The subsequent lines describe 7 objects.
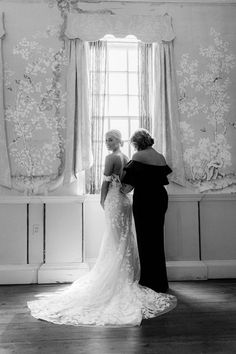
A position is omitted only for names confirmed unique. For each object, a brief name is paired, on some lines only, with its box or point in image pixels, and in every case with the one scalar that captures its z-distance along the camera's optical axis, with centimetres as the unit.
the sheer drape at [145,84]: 443
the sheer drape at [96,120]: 439
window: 451
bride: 286
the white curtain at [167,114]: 436
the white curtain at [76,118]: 429
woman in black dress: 348
